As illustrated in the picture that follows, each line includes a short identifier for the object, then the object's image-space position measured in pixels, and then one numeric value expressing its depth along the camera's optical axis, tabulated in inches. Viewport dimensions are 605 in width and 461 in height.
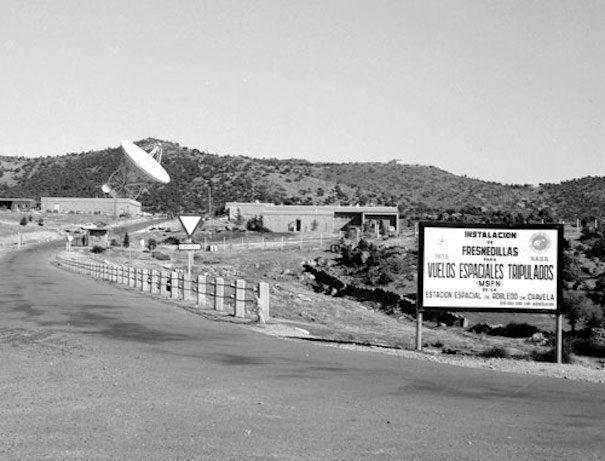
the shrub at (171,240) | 3449.8
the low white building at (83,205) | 5556.1
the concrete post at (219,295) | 951.6
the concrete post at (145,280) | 1311.5
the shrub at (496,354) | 669.9
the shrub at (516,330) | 1202.6
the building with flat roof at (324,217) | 3823.8
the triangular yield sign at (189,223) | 1121.4
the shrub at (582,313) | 1237.0
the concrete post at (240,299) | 890.1
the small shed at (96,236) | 3455.2
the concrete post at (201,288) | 1024.9
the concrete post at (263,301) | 830.5
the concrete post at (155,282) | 1251.7
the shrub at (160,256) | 2751.2
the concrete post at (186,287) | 1117.2
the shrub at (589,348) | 866.8
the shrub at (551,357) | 645.9
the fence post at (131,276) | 1414.9
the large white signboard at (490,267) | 627.5
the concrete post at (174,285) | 1155.6
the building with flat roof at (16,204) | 5969.5
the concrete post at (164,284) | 1207.6
